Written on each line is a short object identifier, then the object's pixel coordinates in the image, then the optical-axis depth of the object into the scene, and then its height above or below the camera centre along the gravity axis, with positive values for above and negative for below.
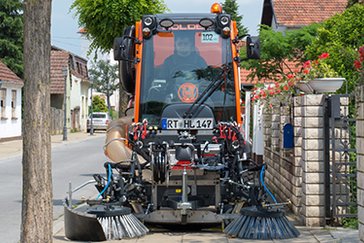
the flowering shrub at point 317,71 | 11.08 +0.69
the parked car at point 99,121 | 64.20 -0.15
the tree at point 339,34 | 18.78 +2.18
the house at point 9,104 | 41.88 +0.85
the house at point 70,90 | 60.38 +2.51
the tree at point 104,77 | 89.75 +4.91
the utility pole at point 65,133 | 45.44 -0.81
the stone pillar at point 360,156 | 6.95 -0.32
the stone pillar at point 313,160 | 10.35 -0.54
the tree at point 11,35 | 49.94 +5.45
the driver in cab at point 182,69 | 11.55 +0.75
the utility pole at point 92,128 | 58.38 -0.67
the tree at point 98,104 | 82.62 +1.62
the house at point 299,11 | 41.78 +5.99
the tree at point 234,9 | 64.06 +9.33
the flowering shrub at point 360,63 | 7.01 +0.62
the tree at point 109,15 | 19.42 +2.61
